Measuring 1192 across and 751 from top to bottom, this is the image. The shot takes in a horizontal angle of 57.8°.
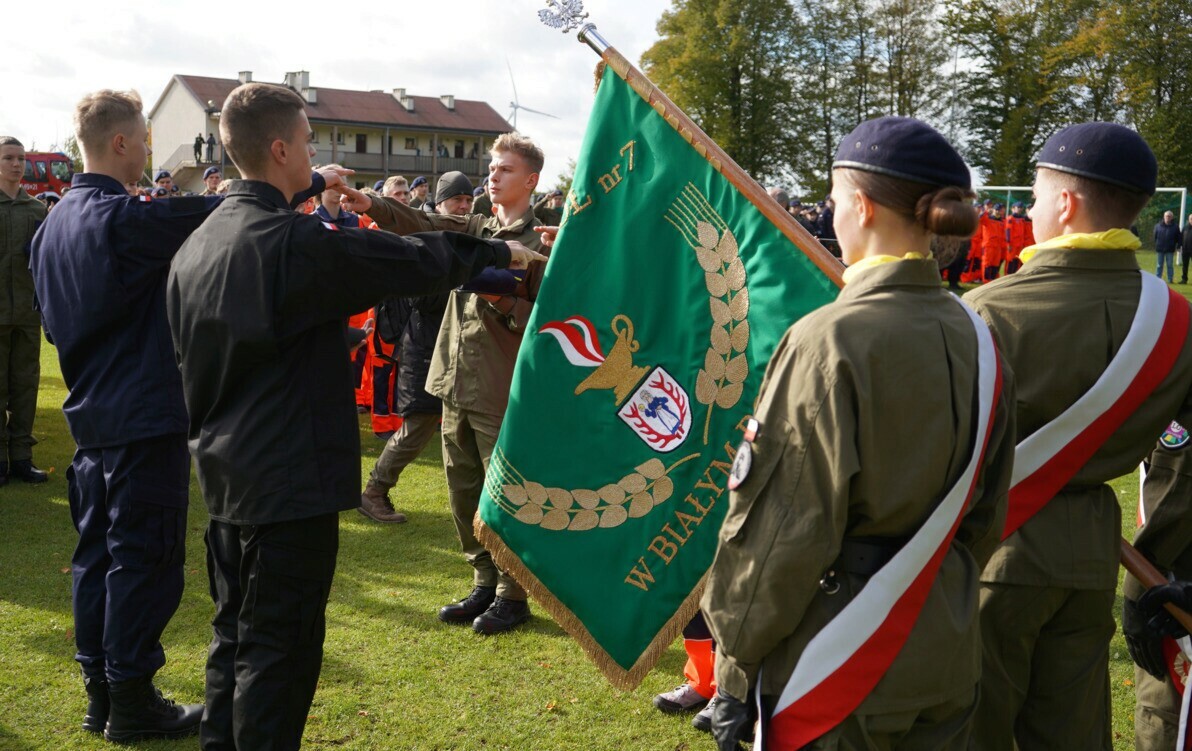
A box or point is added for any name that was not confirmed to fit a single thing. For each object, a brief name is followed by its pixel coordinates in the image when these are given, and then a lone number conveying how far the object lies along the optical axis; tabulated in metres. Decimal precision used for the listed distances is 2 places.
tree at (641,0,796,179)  50.81
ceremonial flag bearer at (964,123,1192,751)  3.05
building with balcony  71.81
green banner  3.65
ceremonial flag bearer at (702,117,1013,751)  2.29
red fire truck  36.19
